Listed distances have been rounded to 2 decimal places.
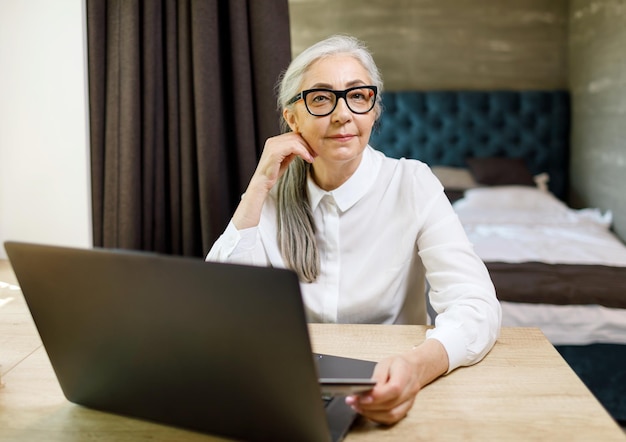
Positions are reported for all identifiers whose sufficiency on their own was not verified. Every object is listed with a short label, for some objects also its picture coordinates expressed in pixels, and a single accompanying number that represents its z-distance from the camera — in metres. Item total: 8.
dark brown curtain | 1.71
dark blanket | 2.36
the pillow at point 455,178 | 4.34
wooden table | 0.85
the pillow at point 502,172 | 4.30
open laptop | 0.69
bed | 2.35
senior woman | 1.42
